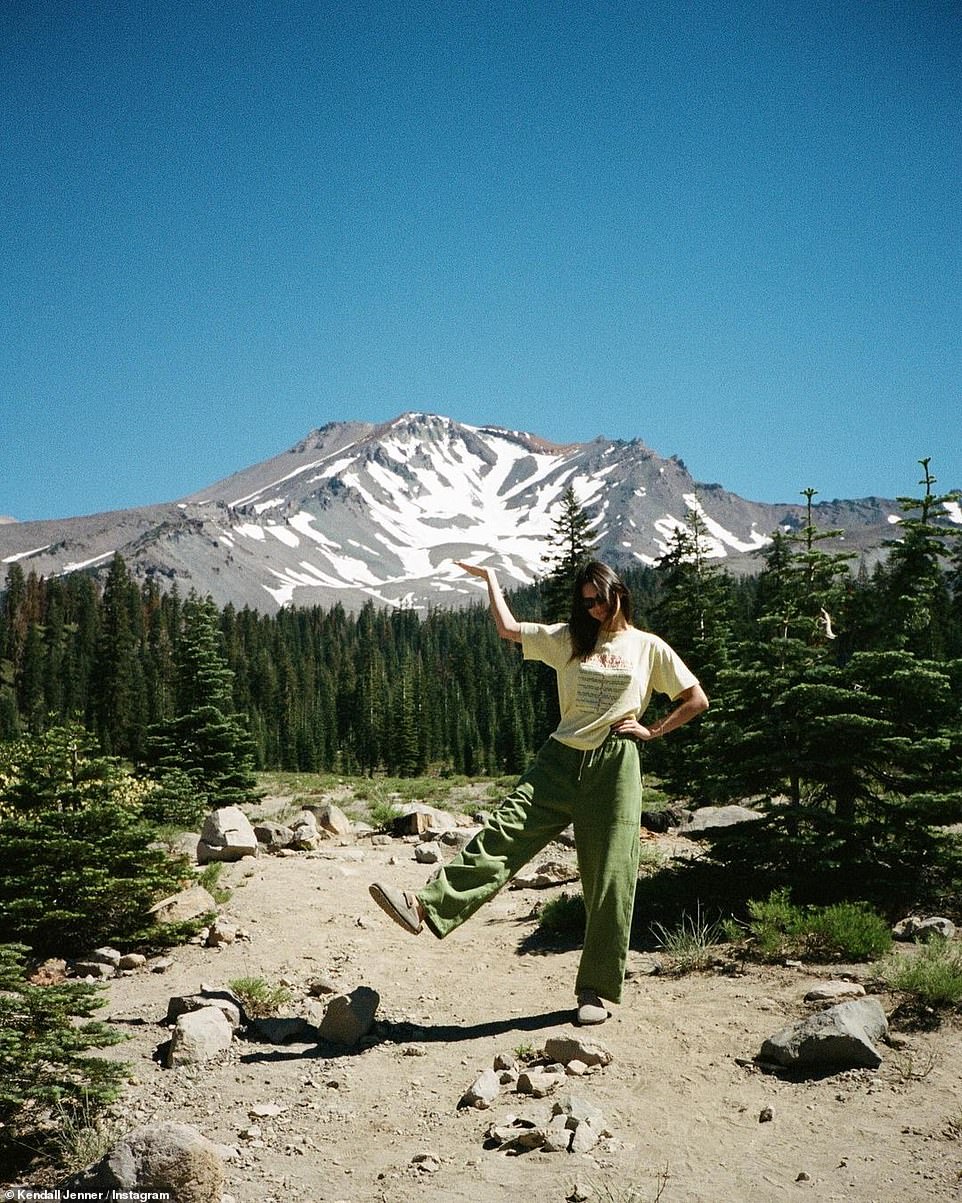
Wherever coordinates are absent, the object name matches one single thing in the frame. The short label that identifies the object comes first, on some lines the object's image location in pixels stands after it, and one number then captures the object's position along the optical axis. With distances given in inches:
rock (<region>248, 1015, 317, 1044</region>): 212.0
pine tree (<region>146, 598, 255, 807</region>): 853.8
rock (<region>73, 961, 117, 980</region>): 272.2
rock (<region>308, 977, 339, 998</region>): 241.9
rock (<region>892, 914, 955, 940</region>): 256.2
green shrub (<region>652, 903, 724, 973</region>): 251.3
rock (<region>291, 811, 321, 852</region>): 468.8
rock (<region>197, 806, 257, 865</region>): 409.7
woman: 206.1
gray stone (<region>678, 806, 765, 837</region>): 532.9
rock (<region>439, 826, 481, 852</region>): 490.0
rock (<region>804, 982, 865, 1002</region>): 213.9
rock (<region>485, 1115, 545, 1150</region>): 152.8
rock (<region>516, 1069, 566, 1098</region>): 171.6
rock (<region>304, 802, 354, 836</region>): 534.0
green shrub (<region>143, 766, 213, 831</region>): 536.4
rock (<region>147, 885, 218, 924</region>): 301.4
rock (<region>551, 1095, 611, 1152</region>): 151.4
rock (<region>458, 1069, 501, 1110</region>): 170.2
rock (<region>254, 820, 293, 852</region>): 462.3
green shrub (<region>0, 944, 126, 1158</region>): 167.0
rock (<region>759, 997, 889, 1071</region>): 175.3
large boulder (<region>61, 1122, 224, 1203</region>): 134.0
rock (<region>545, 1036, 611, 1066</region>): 184.1
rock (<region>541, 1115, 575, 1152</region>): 150.9
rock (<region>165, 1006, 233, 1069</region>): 196.5
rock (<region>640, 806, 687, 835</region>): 544.7
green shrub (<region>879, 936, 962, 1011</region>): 200.8
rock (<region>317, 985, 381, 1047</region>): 209.5
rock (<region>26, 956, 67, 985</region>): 261.1
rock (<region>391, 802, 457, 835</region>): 530.9
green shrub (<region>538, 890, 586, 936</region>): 300.7
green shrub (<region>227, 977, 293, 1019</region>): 227.8
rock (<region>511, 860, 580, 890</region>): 380.2
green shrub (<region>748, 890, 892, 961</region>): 243.9
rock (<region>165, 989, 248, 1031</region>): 215.5
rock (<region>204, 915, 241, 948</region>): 290.0
